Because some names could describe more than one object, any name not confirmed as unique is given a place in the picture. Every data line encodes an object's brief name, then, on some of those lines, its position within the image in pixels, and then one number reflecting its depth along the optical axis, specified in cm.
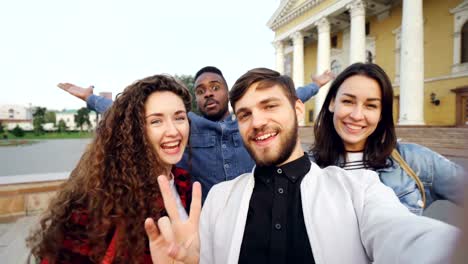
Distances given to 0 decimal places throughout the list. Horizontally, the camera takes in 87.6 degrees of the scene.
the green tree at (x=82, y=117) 6114
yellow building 1427
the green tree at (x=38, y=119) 4438
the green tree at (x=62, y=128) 5555
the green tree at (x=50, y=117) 7191
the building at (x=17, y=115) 7662
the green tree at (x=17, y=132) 3512
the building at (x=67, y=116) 9516
